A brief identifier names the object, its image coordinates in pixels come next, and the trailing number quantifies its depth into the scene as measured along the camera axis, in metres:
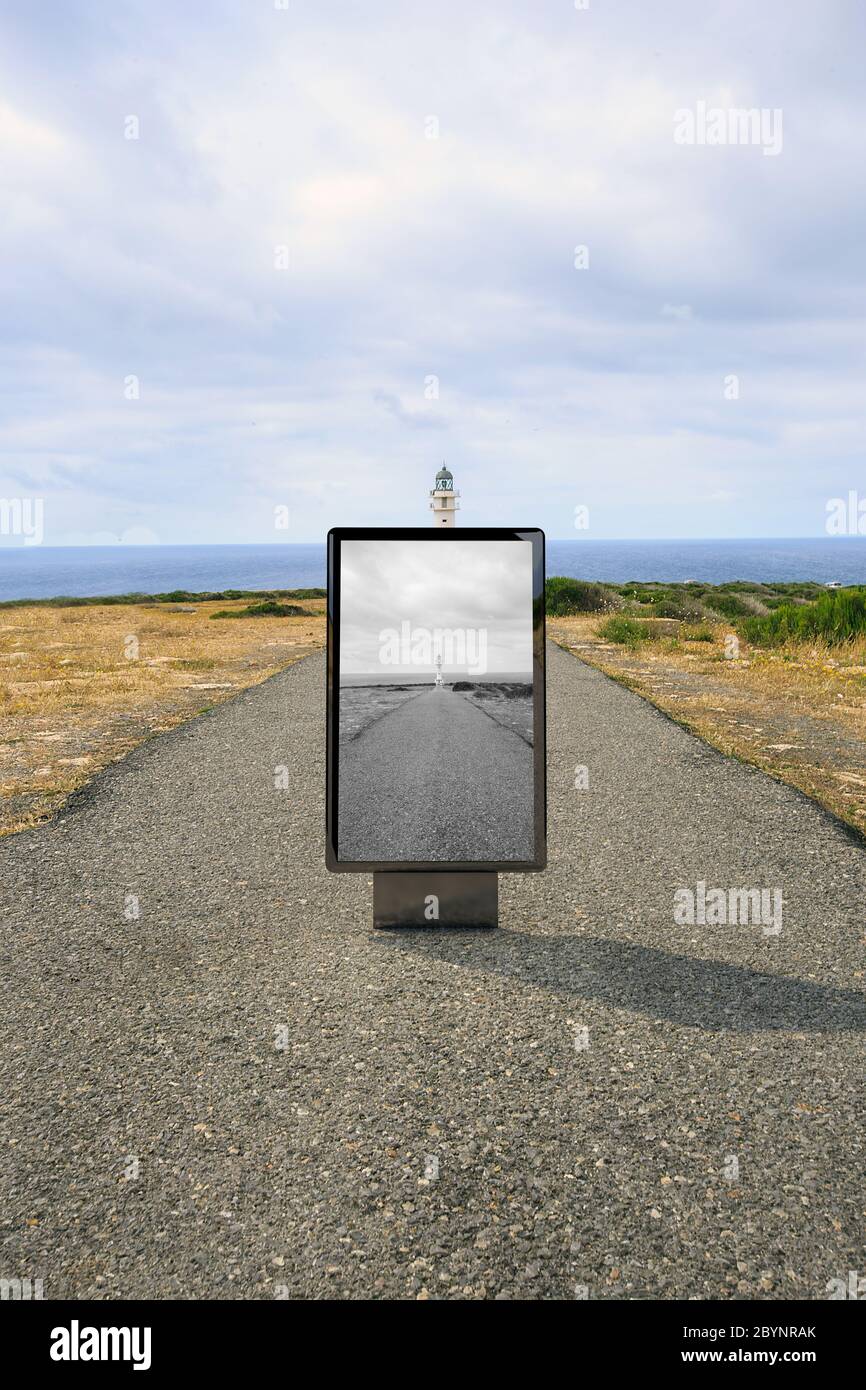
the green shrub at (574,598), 30.34
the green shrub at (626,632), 20.81
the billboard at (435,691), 4.21
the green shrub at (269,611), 33.81
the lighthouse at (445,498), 39.09
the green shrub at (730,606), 31.31
